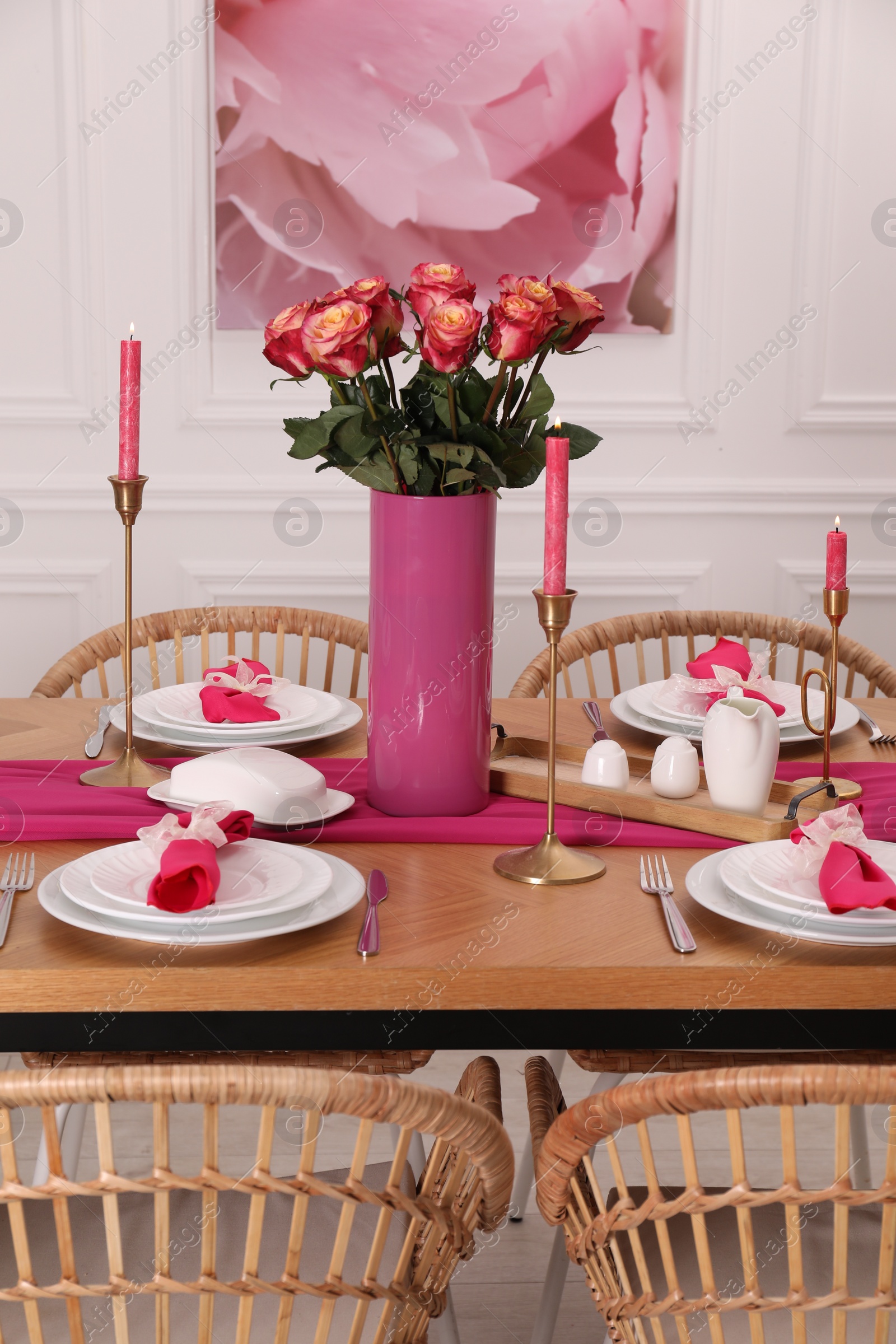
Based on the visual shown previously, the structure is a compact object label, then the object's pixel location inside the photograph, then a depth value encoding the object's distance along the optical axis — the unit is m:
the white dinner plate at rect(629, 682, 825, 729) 1.59
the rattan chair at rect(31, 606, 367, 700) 1.98
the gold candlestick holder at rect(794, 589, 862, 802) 1.33
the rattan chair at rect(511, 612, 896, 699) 1.98
